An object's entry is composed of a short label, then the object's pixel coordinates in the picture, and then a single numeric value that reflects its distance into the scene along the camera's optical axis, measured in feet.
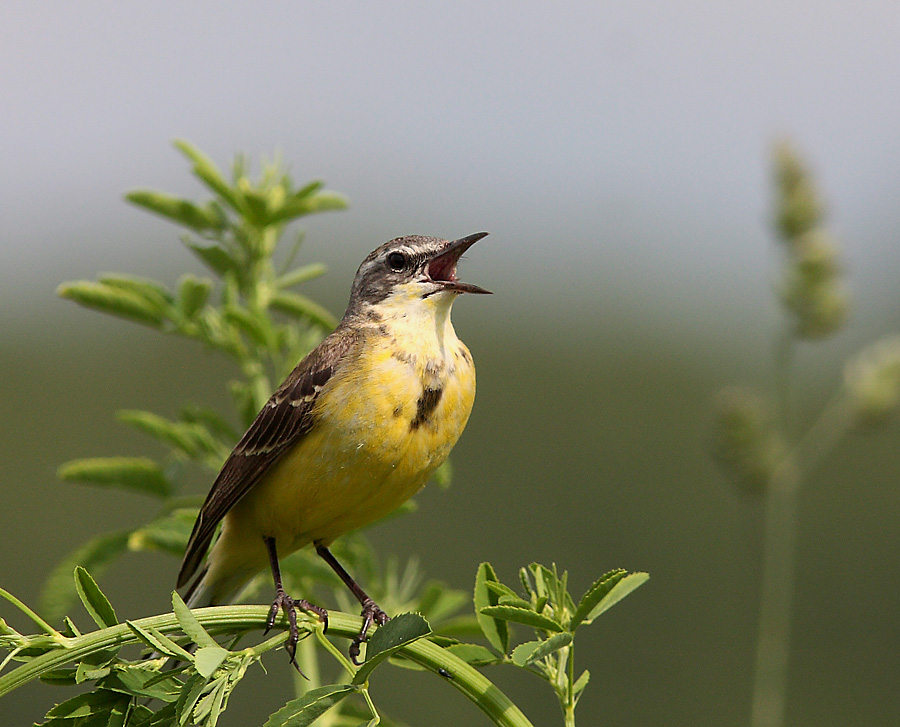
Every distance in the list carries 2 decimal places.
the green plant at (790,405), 27.84
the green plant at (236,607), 12.74
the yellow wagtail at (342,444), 23.36
